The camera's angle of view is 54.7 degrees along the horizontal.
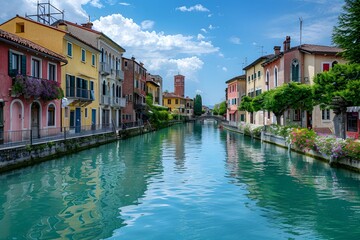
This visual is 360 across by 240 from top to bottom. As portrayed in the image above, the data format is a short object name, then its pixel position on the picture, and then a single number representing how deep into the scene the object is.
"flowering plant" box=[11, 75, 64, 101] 21.05
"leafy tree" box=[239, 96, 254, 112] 46.72
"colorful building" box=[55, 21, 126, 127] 38.41
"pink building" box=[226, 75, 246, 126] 70.56
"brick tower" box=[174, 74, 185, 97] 162.50
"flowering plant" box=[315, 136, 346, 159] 18.06
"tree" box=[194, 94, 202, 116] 152.75
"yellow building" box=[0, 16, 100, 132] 28.80
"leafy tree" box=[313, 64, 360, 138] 20.59
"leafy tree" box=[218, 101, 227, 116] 123.76
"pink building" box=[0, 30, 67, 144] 20.16
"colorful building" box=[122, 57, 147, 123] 54.58
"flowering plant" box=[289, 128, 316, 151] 23.06
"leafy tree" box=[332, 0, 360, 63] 22.73
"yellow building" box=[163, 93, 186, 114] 125.56
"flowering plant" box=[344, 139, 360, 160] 16.69
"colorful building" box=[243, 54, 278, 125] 49.88
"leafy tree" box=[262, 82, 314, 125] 31.25
